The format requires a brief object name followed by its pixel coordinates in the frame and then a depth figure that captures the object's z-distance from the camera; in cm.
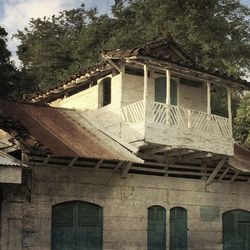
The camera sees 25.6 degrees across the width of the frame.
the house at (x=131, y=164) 1548
